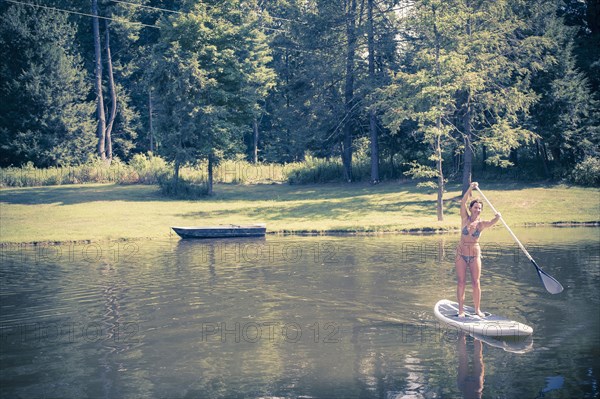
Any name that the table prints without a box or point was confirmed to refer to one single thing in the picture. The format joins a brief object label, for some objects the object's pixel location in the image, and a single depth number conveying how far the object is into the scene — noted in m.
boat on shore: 30.12
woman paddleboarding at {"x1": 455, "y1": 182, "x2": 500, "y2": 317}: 14.12
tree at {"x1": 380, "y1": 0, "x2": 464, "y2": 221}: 32.94
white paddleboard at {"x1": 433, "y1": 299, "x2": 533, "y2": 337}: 13.01
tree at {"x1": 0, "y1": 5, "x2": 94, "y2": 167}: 55.56
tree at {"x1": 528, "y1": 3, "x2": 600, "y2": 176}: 42.31
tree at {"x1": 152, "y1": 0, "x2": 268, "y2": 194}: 44.97
